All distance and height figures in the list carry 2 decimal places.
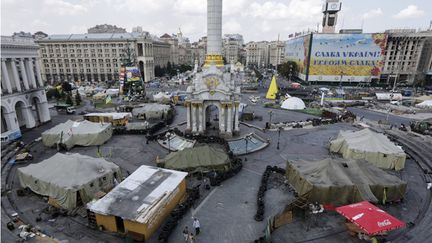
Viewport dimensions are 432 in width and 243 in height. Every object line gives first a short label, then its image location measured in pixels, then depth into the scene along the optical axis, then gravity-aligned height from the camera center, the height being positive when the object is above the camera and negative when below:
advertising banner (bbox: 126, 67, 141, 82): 60.43 -3.48
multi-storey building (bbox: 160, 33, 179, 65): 161.12 +6.15
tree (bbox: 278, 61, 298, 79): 108.19 -3.38
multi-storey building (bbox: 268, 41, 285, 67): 167.65 +5.91
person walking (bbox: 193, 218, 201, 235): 16.84 -10.76
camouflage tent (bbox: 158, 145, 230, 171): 24.56 -9.65
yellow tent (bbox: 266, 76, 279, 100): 65.50 -7.56
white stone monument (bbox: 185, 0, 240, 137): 33.75 -4.00
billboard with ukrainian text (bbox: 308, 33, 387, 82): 84.12 +1.88
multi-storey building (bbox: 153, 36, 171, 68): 126.20 +3.78
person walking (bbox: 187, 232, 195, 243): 15.96 -11.03
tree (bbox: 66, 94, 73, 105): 56.56 -9.17
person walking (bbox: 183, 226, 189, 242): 16.28 -10.96
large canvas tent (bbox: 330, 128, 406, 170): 26.42 -9.25
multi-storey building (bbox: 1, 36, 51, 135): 34.91 -4.18
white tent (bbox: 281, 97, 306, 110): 53.06 -8.89
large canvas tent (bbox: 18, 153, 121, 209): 19.38 -9.52
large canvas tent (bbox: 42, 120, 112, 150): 32.34 -9.62
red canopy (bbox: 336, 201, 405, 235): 15.24 -9.62
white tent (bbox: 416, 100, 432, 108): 53.59 -8.57
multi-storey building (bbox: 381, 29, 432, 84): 86.75 +2.29
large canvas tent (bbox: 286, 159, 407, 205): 19.23 -9.28
